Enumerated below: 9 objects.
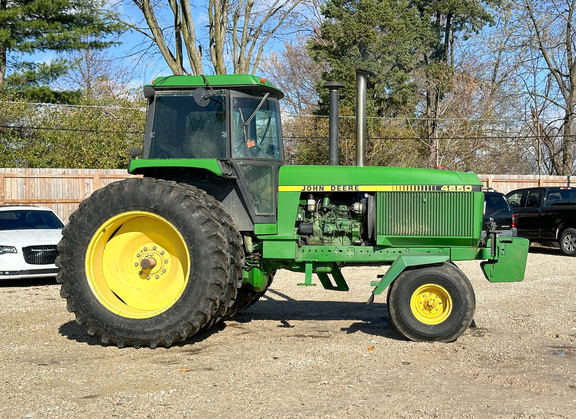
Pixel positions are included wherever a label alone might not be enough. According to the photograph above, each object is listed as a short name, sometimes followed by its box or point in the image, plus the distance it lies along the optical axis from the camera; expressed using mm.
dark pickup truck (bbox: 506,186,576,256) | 15977
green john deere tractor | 6348
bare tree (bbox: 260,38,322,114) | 34000
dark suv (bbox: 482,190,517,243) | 14977
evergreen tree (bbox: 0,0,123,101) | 22094
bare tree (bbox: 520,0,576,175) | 31031
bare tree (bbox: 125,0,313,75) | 21844
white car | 10758
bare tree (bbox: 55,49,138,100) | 33562
